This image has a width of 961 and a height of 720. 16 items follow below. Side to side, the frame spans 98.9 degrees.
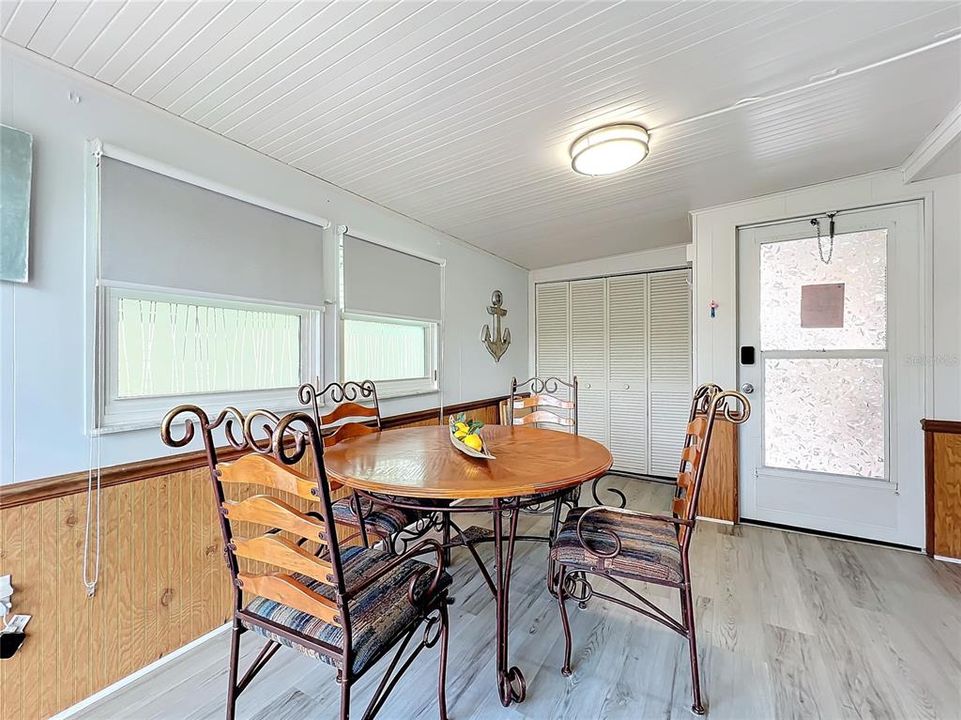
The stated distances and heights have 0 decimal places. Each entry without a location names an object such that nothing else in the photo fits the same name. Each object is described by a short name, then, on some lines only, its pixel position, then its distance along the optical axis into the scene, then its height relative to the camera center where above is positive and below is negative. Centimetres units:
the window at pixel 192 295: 164 +31
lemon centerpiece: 168 -32
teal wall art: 135 +54
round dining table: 131 -40
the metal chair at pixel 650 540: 146 -71
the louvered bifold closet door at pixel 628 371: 432 -11
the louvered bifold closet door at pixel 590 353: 456 +9
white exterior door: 258 -9
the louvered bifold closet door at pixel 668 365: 411 -4
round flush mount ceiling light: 196 +104
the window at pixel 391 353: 281 +6
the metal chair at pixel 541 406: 267 -32
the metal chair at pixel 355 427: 189 -38
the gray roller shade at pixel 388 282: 269 +57
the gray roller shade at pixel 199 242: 165 +57
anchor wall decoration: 416 +27
